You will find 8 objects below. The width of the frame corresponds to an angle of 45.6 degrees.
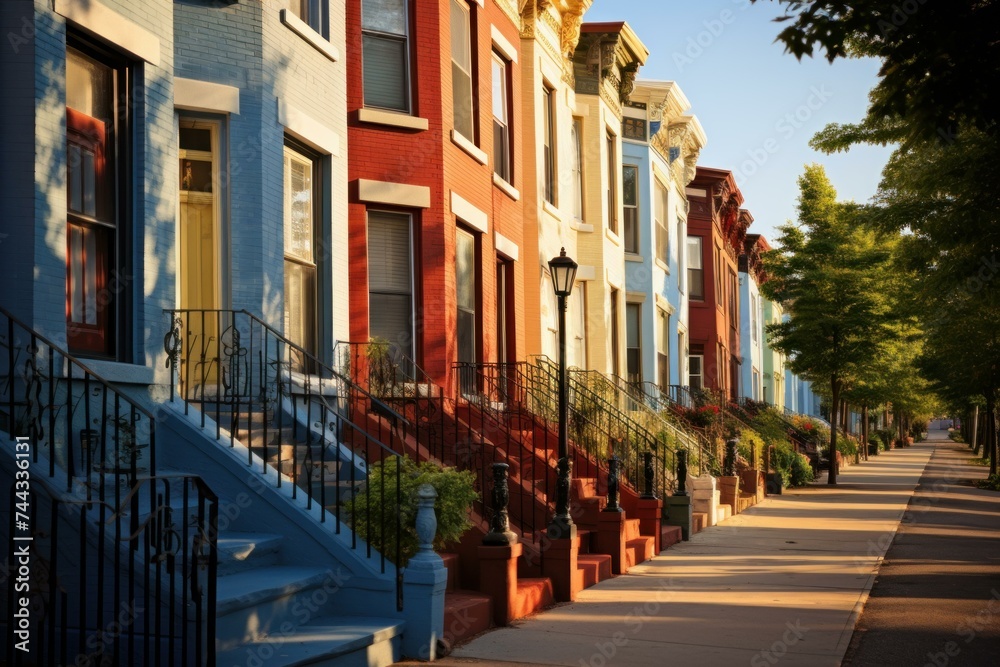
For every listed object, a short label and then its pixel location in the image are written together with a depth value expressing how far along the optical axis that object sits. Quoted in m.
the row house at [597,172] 23.09
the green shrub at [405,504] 9.23
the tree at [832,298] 33.88
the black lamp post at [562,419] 11.80
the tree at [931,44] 7.44
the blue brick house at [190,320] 7.55
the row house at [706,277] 38.34
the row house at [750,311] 50.88
